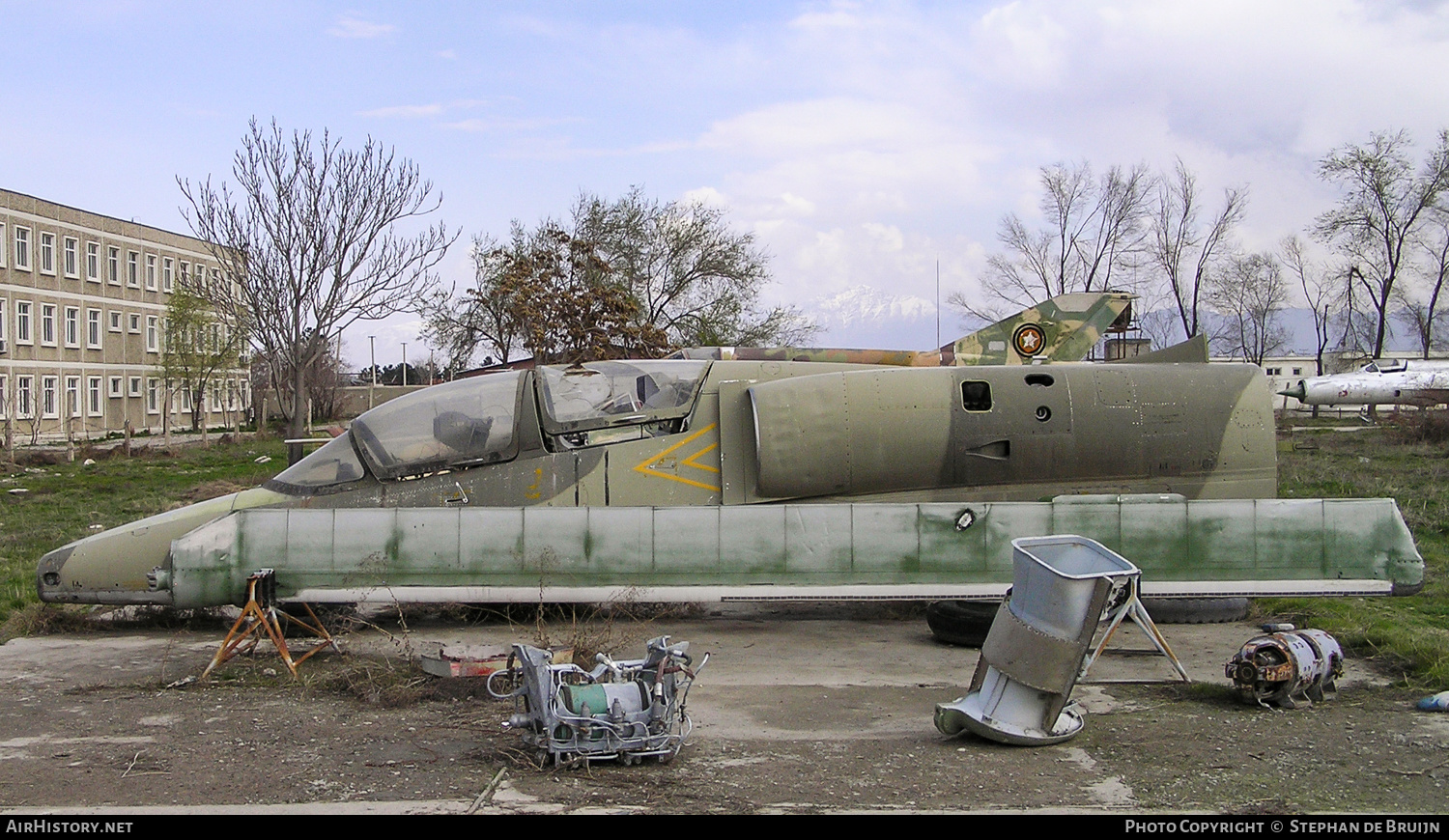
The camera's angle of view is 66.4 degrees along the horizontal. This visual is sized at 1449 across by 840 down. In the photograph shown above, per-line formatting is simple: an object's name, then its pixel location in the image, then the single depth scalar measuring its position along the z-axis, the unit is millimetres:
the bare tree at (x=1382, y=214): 53875
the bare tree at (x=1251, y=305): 64438
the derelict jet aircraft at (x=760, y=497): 7949
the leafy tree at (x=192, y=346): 41781
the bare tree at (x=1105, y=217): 50875
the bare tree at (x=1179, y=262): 54156
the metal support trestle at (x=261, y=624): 7246
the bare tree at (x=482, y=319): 31156
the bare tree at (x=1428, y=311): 55641
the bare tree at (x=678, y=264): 38281
